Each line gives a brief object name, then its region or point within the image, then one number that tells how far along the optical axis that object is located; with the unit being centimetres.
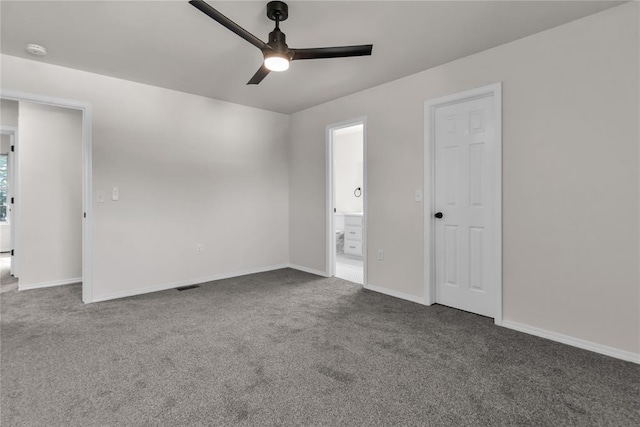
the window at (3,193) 654
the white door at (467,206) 294
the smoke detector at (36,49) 278
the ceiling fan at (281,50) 214
